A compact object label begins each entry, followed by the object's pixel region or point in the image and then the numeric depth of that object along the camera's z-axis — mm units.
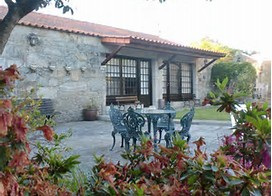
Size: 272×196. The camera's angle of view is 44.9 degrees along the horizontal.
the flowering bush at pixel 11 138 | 1010
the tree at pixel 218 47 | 20186
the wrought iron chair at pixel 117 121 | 5633
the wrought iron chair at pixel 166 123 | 5738
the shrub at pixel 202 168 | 1178
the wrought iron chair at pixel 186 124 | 5293
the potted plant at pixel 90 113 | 10789
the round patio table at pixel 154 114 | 5508
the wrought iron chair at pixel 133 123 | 5137
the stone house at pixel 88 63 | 9539
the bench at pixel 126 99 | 12641
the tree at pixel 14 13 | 2970
